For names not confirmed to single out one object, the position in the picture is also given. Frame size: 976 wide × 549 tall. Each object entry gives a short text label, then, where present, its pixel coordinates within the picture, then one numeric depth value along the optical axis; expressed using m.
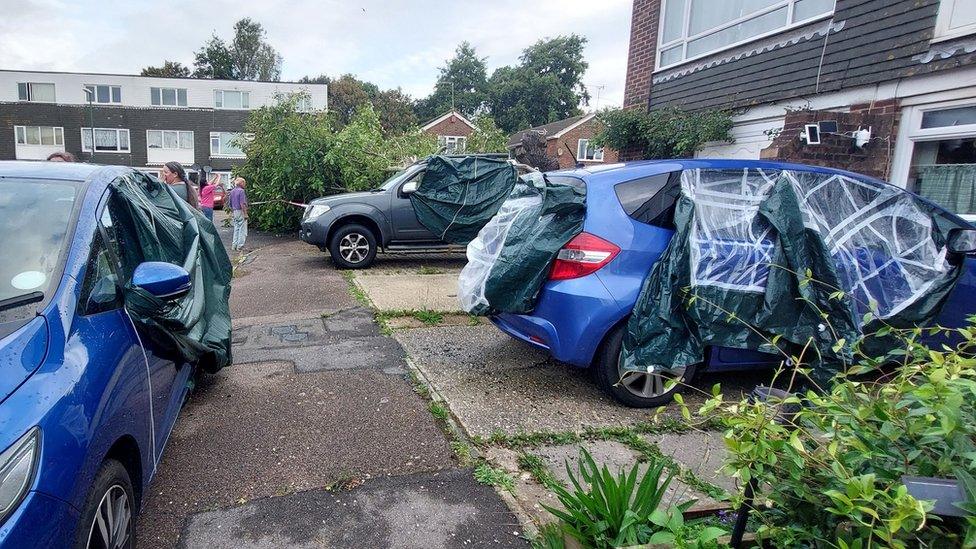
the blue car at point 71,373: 1.57
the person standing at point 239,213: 11.34
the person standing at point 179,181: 6.84
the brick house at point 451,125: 40.62
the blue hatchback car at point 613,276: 3.62
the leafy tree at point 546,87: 59.12
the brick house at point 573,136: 33.00
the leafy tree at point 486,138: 16.16
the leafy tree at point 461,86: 67.38
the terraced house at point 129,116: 37.06
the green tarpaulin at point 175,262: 2.68
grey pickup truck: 9.03
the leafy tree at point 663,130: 8.46
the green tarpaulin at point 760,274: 3.61
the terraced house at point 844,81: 5.88
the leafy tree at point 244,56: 58.69
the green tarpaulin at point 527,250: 3.77
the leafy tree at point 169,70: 55.54
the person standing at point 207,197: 10.30
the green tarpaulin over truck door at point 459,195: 9.43
